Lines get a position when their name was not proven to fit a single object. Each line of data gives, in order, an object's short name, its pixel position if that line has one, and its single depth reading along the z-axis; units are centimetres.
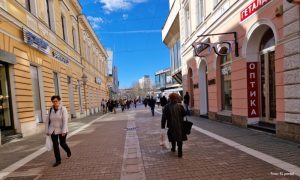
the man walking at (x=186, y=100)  1828
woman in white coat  614
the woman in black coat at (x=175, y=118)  614
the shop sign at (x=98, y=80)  3647
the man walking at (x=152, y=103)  2053
